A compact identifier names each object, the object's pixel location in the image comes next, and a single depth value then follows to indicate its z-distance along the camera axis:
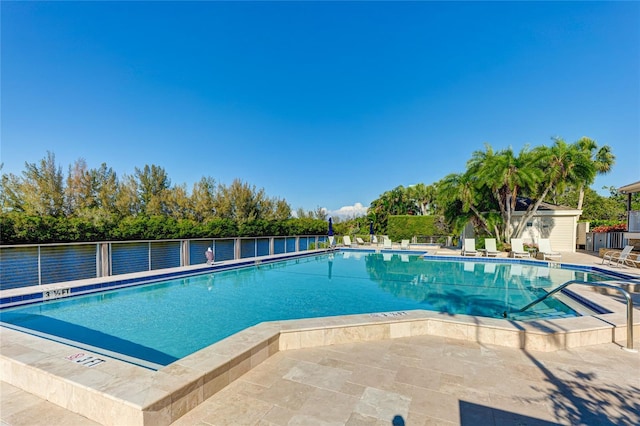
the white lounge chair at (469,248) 14.60
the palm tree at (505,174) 14.73
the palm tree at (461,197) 16.27
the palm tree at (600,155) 22.33
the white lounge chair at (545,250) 12.73
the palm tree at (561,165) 14.17
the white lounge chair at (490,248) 14.36
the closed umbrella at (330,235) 18.42
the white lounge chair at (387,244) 19.31
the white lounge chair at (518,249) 13.45
